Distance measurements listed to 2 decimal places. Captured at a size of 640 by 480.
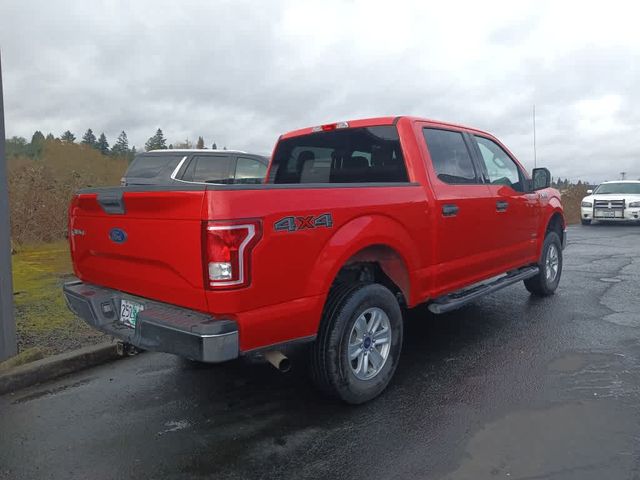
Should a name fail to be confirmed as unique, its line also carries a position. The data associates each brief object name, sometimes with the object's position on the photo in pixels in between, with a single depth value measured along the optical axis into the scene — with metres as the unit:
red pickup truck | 2.76
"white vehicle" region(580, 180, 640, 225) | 17.22
